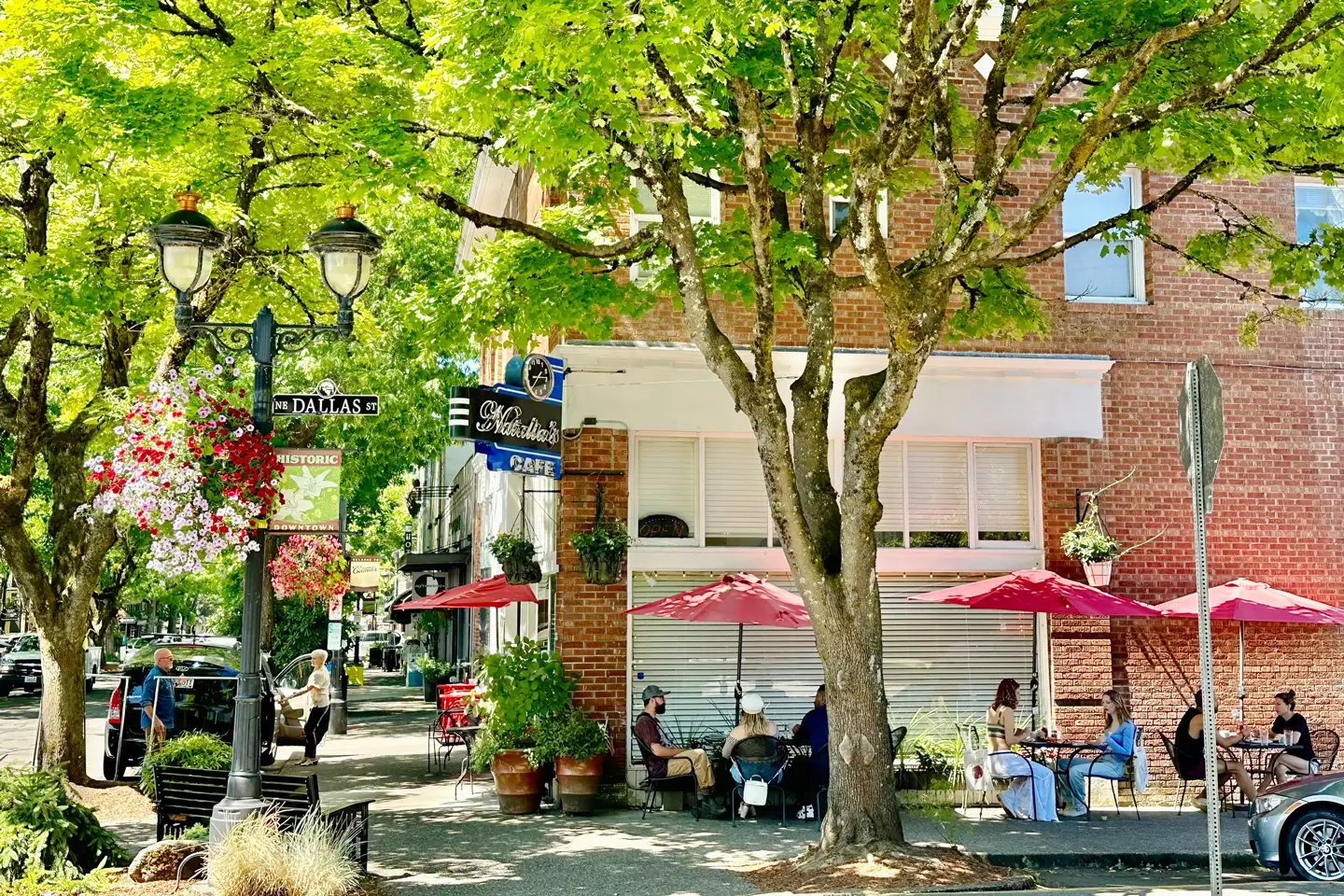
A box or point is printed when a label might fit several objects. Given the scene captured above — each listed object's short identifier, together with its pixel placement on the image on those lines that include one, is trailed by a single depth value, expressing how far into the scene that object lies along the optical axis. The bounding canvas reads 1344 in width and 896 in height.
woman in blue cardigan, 13.91
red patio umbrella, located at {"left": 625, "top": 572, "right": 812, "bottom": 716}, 13.63
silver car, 10.81
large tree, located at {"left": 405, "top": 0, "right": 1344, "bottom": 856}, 9.95
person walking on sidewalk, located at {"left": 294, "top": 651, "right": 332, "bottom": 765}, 18.88
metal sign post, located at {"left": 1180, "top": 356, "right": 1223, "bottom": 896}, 7.00
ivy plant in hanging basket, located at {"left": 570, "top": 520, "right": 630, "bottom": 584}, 14.56
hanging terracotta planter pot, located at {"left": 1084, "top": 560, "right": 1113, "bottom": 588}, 15.41
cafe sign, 13.51
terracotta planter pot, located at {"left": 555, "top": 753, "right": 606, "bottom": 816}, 13.89
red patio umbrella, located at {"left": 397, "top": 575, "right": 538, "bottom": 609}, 16.02
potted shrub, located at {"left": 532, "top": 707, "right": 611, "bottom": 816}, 13.89
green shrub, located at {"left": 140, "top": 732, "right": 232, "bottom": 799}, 12.40
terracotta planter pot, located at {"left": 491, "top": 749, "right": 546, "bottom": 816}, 13.91
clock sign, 14.15
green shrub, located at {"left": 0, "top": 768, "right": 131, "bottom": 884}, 8.81
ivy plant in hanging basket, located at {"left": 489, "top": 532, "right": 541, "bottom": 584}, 15.62
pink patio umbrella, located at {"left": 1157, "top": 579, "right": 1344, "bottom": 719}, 14.60
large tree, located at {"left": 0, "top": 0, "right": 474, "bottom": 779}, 11.31
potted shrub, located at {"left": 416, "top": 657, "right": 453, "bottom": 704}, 33.57
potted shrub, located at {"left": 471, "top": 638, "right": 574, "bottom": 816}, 13.95
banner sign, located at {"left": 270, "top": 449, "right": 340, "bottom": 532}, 9.82
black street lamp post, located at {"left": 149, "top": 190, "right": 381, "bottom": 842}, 9.52
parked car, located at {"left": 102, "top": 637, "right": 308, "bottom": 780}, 16.10
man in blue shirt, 15.57
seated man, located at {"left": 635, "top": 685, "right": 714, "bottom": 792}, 13.58
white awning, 15.14
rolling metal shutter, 15.20
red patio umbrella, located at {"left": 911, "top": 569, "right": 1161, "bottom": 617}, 14.13
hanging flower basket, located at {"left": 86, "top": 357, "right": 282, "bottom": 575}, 9.42
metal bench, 9.98
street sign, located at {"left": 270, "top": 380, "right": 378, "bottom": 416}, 10.01
